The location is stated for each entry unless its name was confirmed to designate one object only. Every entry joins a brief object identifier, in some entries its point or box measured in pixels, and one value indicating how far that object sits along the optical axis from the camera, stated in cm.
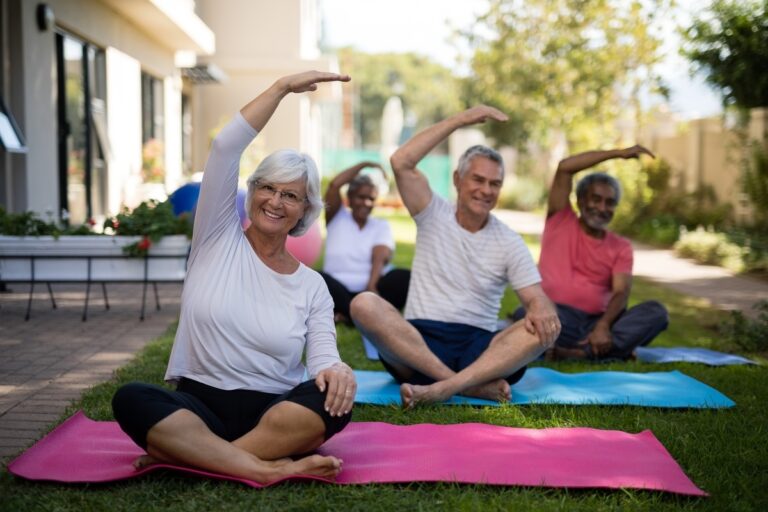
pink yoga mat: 353
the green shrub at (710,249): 1283
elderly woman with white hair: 337
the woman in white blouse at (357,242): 779
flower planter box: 729
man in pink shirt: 634
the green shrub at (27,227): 736
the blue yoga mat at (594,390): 495
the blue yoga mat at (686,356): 629
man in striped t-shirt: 484
